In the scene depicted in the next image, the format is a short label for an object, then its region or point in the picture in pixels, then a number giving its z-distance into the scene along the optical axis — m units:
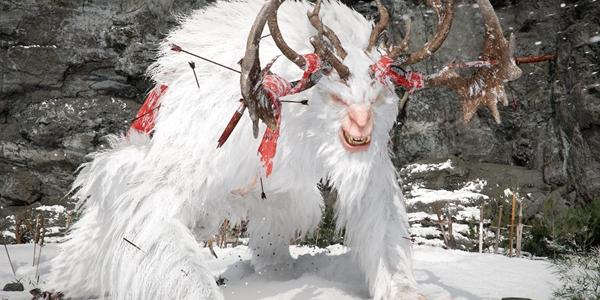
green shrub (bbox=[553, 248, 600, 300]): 2.23
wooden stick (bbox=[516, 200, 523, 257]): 4.10
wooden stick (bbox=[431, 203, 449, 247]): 4.91
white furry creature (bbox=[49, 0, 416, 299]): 2.10
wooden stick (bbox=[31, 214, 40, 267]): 4.23
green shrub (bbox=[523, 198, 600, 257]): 5.10
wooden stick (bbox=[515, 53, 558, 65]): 2.19
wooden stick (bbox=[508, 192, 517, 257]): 3.99
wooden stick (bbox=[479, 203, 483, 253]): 4.39
